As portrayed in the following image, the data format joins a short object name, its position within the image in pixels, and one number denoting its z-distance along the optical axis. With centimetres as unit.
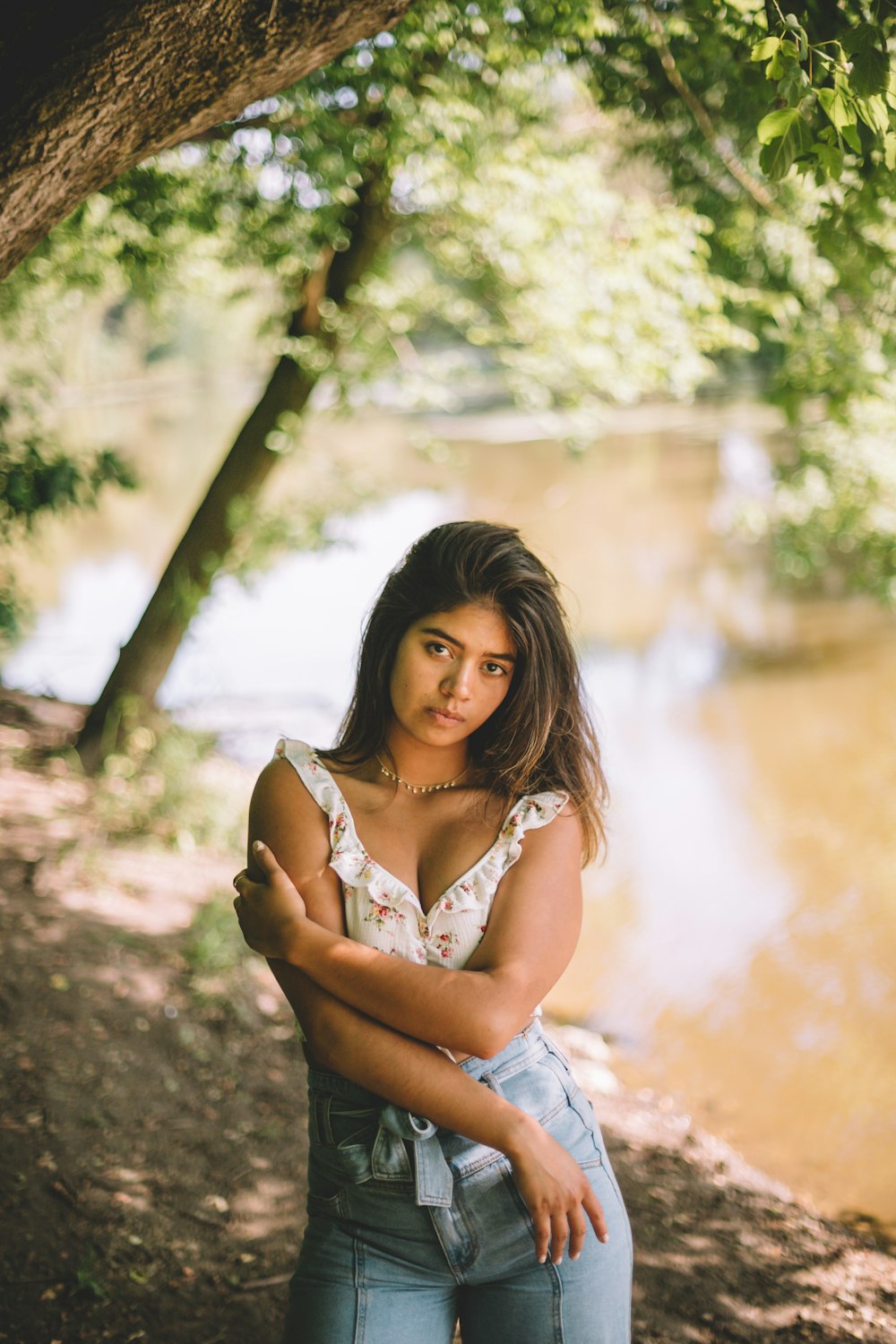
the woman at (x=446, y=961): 177
